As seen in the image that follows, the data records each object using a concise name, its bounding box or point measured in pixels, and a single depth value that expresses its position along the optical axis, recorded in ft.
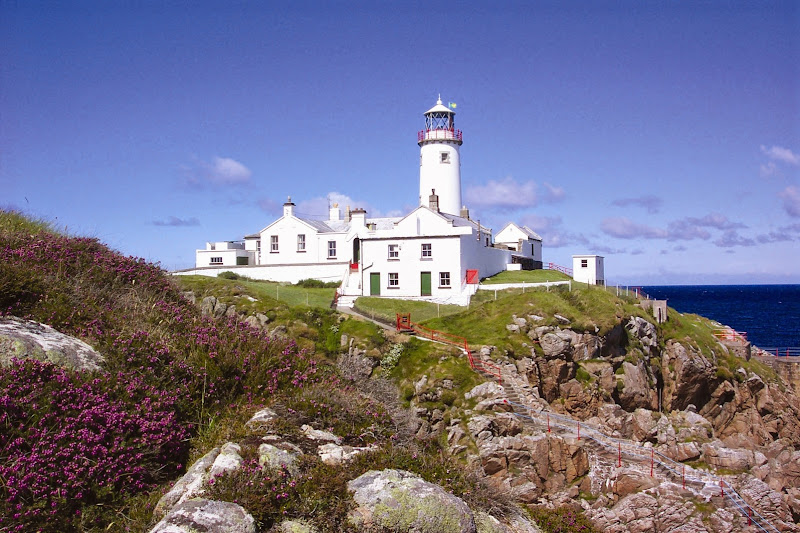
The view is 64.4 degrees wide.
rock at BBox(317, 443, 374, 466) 26.68
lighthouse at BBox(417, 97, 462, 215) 188.55
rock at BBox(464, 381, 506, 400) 88.12
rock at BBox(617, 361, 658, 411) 111.55
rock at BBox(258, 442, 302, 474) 25.07
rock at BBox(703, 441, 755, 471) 93.03
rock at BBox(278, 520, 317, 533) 22.48
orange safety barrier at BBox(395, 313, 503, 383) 95.49
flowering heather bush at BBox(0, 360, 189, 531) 22.77
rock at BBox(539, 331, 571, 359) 106.11
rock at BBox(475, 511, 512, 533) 25.43
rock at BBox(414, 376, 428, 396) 91.61
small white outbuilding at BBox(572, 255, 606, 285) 168.76
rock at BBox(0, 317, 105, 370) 26.84
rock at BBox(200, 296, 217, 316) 113.57
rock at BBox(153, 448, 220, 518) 23.41
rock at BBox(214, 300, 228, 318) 112.06
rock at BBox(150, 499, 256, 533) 20.89
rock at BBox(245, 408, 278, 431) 28.30
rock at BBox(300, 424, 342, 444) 28.43
